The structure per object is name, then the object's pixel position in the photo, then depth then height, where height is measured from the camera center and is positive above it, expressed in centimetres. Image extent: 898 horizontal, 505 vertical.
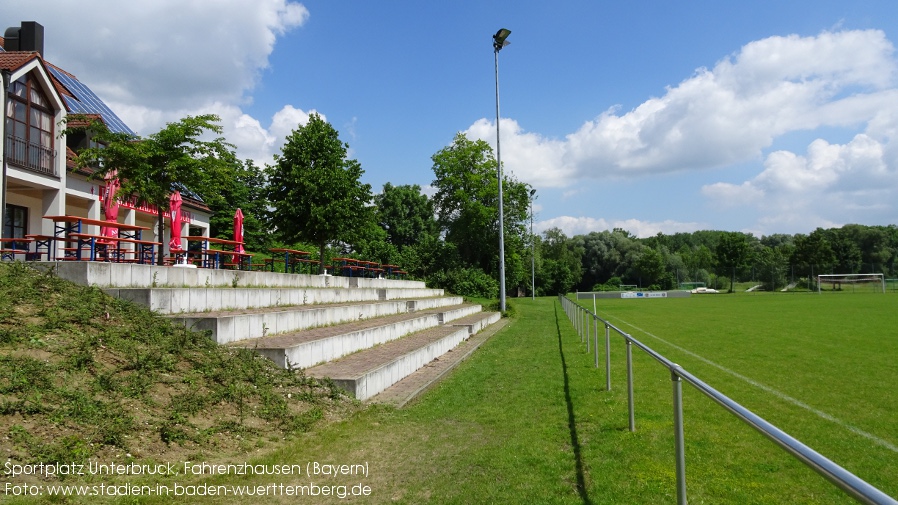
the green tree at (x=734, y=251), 8269 +336
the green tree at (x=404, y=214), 7150 +796
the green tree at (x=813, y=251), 8400 +331
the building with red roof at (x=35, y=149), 1585 +388
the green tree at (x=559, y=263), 8288 +202
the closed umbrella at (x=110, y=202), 1324 +185
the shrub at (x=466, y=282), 3912 -27
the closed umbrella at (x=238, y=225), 1769 +170
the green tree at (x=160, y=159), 1327 +285
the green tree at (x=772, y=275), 6638 -12
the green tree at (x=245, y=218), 3941 +431
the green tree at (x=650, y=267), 8256 +123
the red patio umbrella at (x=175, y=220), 1318 +138
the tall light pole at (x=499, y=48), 2912 +1178
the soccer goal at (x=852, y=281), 6303 -91
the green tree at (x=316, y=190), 2328 +362
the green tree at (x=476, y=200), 4931 +662
